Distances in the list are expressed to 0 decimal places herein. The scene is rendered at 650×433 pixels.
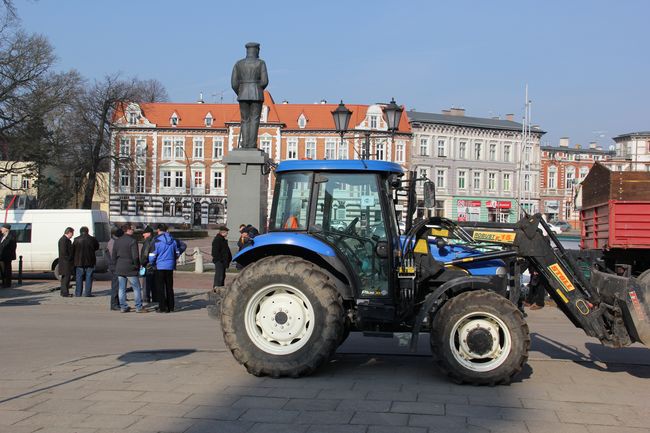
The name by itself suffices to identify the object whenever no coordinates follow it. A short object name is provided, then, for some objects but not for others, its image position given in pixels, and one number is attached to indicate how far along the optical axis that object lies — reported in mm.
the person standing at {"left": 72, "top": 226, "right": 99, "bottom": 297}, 17406
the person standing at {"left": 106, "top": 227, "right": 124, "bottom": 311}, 14758
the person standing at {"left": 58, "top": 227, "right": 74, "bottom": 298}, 17297
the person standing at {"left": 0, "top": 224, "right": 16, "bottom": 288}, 18641
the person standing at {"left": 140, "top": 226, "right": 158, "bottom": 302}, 15008
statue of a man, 18094
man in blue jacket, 14555
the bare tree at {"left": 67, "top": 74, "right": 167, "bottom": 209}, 59781
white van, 22906
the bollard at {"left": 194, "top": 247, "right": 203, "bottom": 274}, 24922
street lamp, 19955
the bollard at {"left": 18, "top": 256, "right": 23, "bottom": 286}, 20312
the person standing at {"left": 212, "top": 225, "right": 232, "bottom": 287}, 17172
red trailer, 12859
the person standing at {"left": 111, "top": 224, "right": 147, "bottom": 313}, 14539
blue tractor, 7273
